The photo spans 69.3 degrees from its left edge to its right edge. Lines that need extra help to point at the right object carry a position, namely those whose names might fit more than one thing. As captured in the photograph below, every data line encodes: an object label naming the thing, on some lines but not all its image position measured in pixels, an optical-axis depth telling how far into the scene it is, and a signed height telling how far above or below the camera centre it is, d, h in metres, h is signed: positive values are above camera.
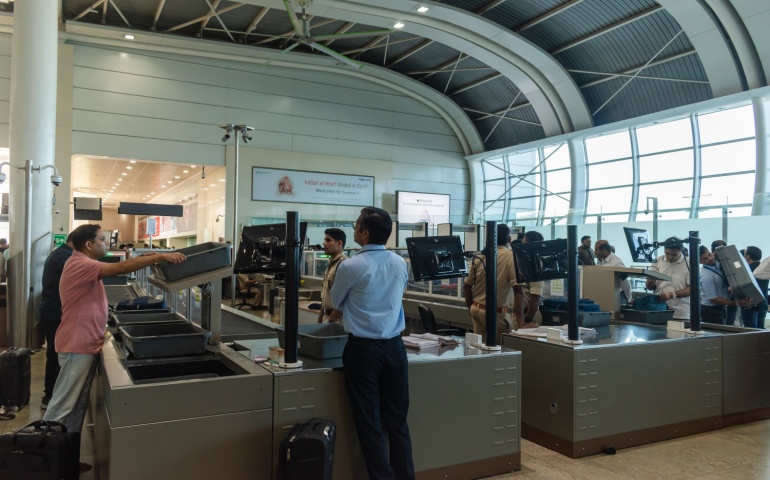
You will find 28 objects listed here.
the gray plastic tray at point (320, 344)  2.90 -0.56
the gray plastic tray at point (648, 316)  4.83 -0.63
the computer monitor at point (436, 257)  3.29 -0.10
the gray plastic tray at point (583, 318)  4.40 -0.63
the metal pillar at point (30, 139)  7.01 +1.25
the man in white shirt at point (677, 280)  5.23 -0.34
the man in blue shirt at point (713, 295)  5.63 -0.52
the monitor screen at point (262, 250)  2.91 -0.07
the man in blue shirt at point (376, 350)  2.63 -0.53
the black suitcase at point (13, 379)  4.43 -1.17
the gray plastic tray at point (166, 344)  2.90 -0.58
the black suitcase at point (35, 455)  2.47 -1.00
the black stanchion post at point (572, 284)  3.63 -0.27
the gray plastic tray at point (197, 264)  2.84 -0.15
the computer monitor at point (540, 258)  3.72 -0.11
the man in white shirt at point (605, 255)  7.28 -0.15
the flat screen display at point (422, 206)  16.69 +1.05
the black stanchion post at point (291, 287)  2.67 -0.24
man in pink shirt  2.97 -0.54
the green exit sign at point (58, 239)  10.80 -0.10
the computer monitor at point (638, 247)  5.04 -0.03
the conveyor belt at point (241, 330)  3.78 -0.69
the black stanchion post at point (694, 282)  4.30 -0.29
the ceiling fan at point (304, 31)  9.09 +3.46
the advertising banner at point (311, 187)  14.73 +1.41
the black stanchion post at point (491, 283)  3.40 -0.26
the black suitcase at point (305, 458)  2.37 -0.94
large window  8.57 +1.75
